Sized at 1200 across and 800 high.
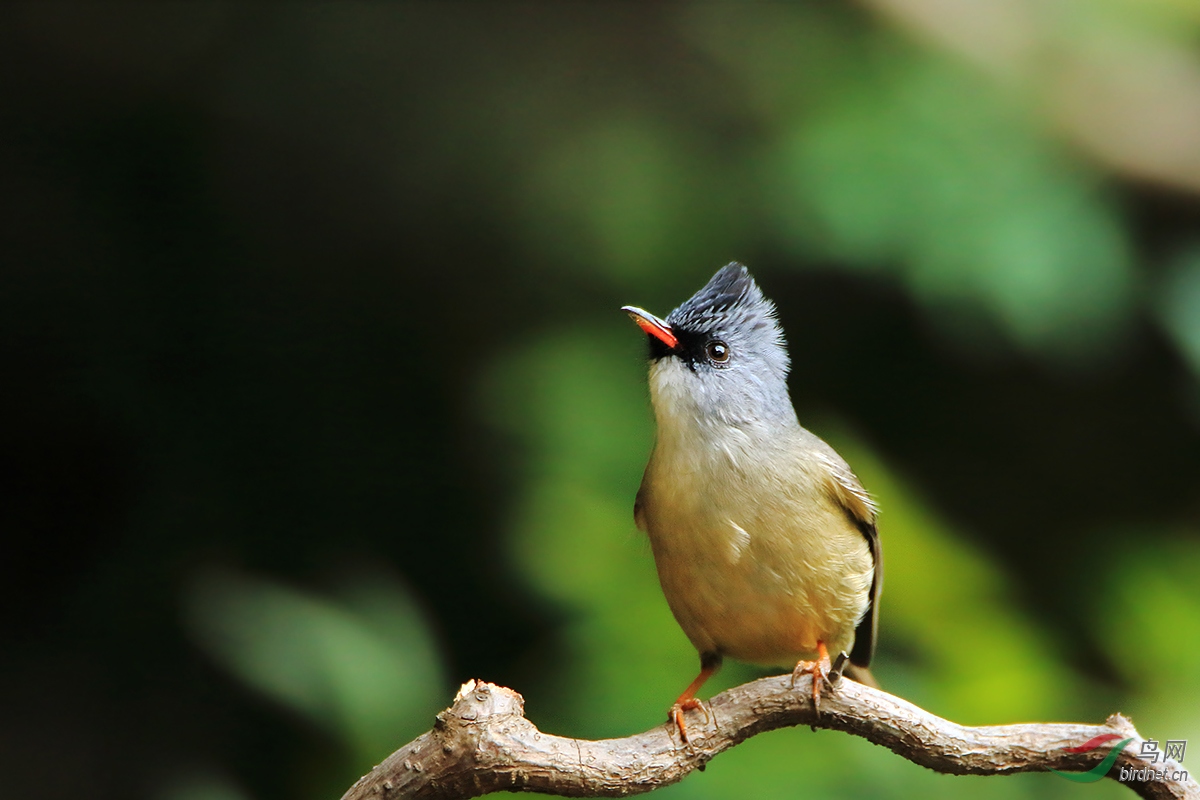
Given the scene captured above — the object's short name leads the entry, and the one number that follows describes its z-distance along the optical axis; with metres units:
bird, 6.08
